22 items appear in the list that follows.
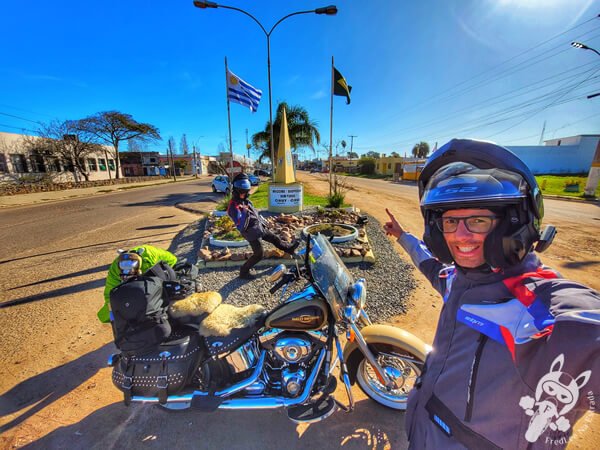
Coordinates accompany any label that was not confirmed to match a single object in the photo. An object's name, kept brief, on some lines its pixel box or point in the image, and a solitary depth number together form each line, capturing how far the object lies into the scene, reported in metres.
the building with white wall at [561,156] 40.22
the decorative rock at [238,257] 5.06
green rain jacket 2.17
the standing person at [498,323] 0.70
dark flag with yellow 10.49
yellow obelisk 9.29
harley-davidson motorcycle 1.82
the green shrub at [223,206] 9.38
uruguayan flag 9.80
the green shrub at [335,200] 9.83
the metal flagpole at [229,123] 8.82
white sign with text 9.28
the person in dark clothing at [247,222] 4.33
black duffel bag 1.69
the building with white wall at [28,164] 22.72
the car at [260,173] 45.43
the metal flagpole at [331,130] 10.45
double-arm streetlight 8.17
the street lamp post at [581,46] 12.77
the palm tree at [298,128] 20.83
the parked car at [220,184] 19.31
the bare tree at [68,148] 25.22
